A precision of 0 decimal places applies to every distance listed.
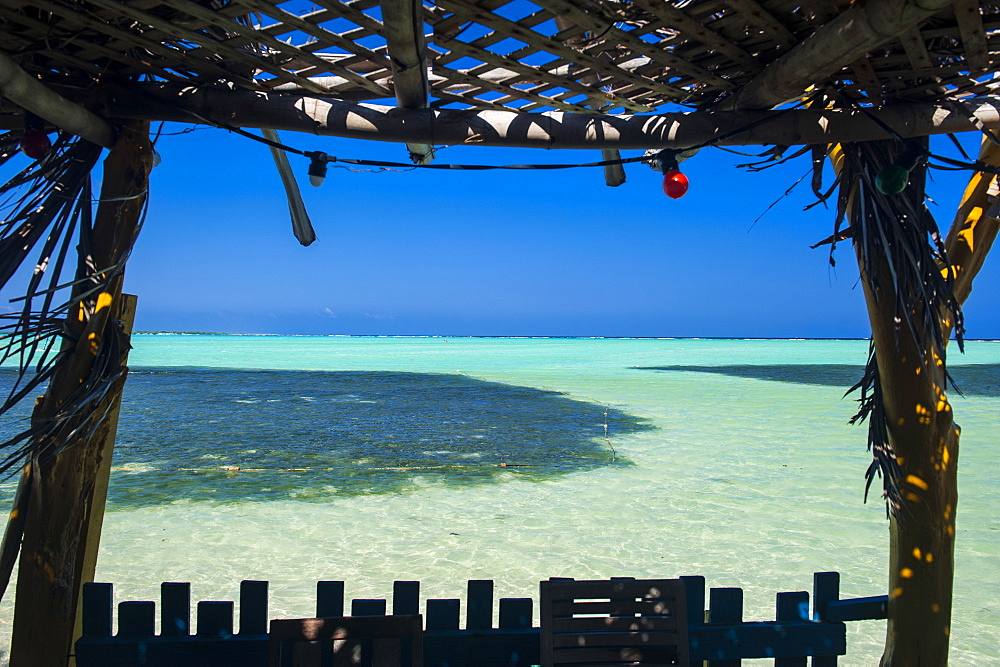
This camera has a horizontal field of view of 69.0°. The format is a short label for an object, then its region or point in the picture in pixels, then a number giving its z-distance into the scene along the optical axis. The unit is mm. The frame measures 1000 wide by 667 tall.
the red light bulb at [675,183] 2930
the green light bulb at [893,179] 2506
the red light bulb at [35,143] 2598
